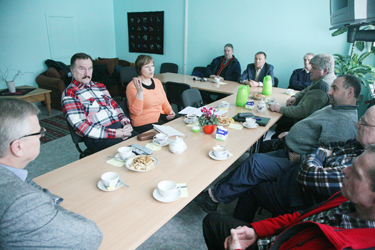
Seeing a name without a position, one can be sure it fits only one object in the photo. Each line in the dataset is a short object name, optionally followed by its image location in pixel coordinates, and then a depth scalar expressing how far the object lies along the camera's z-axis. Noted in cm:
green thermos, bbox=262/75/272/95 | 324
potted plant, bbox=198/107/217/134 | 186
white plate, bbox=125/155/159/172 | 134
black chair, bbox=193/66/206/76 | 529
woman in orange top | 236
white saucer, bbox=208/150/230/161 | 150
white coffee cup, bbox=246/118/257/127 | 205
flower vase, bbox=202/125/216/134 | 186
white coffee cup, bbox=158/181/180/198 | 111
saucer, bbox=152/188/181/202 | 110
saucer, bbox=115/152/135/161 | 144
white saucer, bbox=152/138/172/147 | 165
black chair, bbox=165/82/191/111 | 338
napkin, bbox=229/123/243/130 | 206
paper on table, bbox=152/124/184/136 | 182
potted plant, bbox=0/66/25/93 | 418
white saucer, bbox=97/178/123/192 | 116
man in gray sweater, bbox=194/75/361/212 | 166
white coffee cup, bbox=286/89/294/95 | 333
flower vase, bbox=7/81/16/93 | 416
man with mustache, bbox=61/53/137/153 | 193
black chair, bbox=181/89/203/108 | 272
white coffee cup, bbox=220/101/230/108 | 261
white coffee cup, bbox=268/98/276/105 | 277
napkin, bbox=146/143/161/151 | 160
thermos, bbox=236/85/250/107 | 261
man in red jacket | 79
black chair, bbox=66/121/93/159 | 197
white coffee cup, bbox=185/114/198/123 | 211
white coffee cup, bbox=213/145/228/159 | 149
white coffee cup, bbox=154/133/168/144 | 166
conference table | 96
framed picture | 590
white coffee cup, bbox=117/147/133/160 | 143
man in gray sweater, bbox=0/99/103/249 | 69
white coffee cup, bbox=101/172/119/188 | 115
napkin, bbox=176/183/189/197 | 115
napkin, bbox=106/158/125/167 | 140
